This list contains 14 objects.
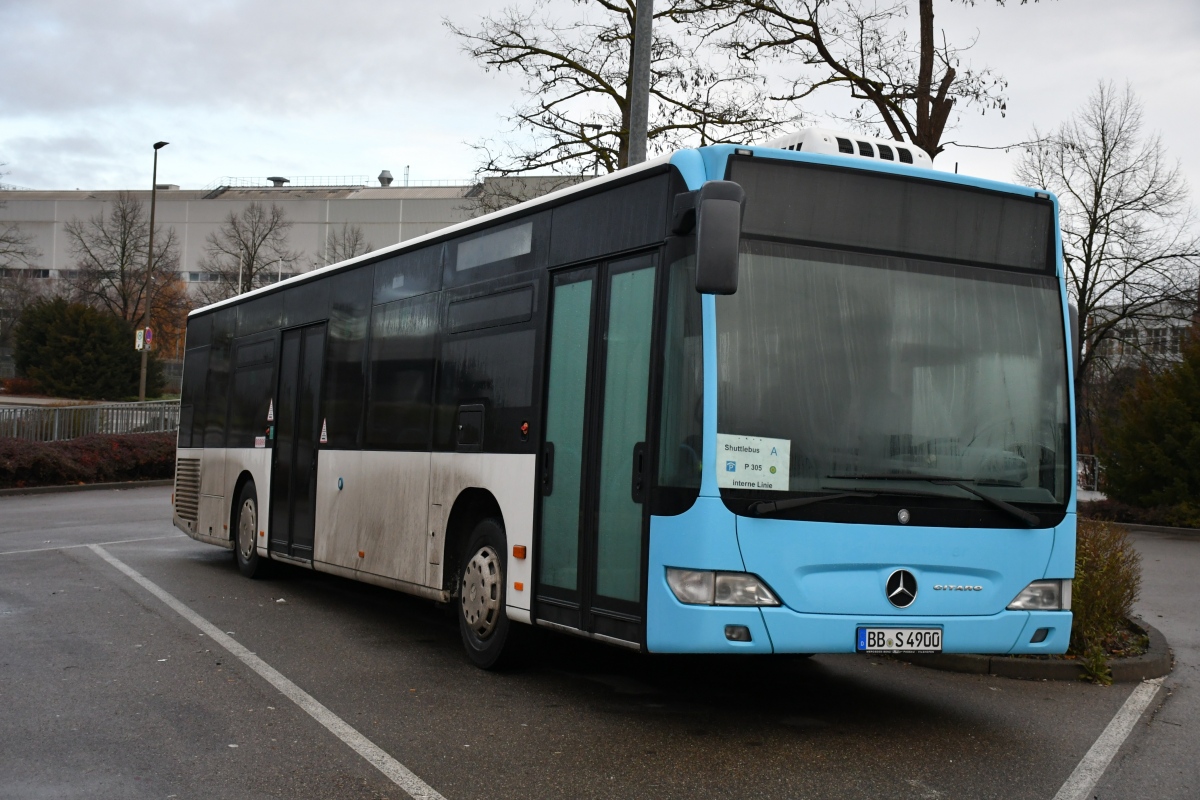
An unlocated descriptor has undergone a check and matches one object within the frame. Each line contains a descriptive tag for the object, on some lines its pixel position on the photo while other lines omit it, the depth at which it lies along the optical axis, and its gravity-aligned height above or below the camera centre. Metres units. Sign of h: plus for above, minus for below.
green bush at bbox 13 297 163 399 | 53.69 +2.60
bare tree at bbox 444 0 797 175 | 18.47 +5.02
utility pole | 13.38 +3.76
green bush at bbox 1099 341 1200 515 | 26.78 +0.46
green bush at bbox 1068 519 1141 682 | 9.59 -1.01
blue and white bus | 6.54 +0.19
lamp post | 48.27 +2.60
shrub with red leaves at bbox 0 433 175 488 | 28.59 -1.02
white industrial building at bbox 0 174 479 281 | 86.88 +15.03
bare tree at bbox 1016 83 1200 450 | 33.22 +5.26
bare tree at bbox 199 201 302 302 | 58.44 +9.09
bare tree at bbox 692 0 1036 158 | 14.11 +4.63
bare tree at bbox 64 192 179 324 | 58.34 +7.40
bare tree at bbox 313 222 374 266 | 68.25 +10.41
